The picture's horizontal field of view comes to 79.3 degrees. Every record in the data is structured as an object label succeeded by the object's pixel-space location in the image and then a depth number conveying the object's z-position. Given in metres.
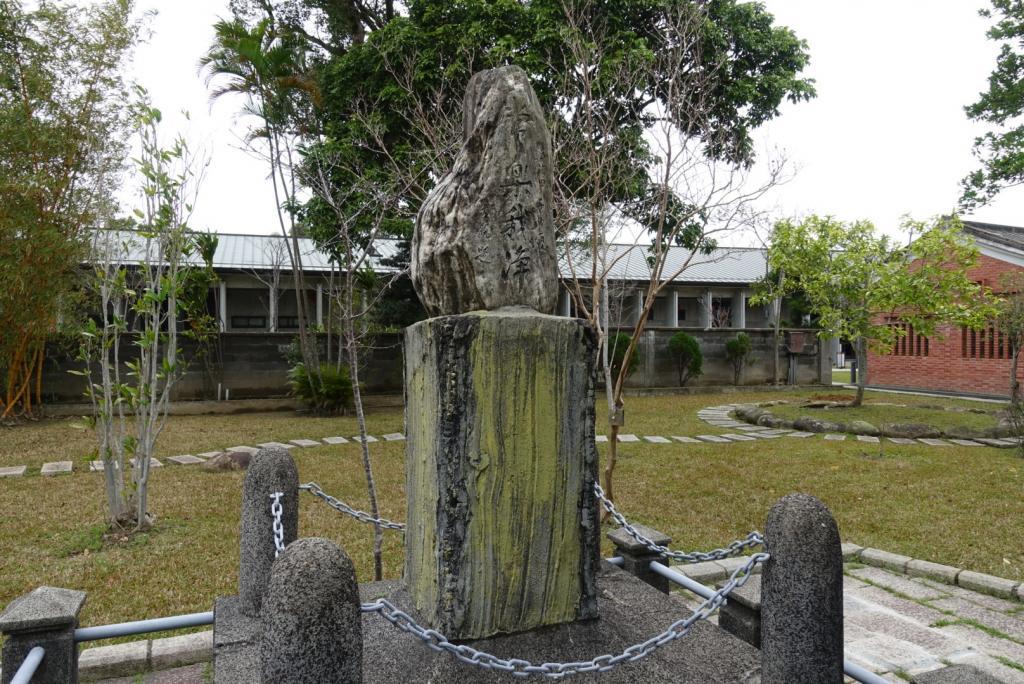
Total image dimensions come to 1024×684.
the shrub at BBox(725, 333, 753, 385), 19.66
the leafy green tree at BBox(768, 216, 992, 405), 12.45
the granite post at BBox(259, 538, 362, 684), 1.57
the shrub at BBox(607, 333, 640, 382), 17.83
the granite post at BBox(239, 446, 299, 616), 2.87
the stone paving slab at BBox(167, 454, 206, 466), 8.36
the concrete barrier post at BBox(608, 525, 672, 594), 3.45
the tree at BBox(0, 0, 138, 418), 9.63
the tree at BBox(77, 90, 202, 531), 5.01
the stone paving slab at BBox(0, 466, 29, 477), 7.47
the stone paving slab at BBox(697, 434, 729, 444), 10.28
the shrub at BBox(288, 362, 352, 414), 13.34
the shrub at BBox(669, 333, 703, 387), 19.02
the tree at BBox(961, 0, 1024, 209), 13.09
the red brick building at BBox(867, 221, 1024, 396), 16.28
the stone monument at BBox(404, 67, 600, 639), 2.32
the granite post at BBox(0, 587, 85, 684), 2.46
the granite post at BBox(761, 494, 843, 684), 2.02
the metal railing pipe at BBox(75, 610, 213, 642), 2.60
